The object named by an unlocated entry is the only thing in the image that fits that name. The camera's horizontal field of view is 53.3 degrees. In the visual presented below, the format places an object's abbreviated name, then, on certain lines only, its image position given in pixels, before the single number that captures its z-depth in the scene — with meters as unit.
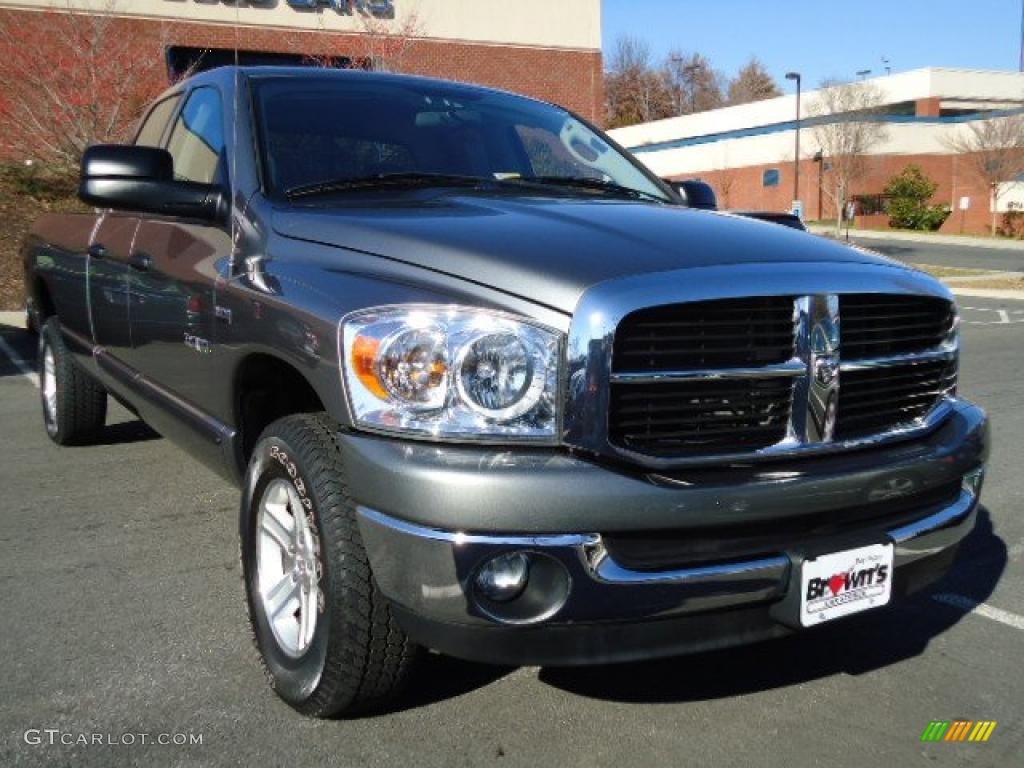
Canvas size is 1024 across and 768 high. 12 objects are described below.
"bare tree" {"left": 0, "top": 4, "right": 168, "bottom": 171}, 17.09
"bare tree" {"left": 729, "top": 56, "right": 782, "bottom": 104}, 86.62
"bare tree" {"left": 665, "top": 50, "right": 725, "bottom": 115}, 86.62
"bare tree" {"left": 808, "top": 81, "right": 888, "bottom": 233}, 43.72
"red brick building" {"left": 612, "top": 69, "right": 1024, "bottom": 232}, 46.00
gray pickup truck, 2.32
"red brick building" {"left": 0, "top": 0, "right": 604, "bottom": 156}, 20.38
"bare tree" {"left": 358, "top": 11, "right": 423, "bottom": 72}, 19.97
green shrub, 45.09
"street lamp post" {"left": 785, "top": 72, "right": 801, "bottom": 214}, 44.88
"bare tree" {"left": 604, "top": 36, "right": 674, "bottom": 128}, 84.31
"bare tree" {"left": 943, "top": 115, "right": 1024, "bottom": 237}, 42.31
